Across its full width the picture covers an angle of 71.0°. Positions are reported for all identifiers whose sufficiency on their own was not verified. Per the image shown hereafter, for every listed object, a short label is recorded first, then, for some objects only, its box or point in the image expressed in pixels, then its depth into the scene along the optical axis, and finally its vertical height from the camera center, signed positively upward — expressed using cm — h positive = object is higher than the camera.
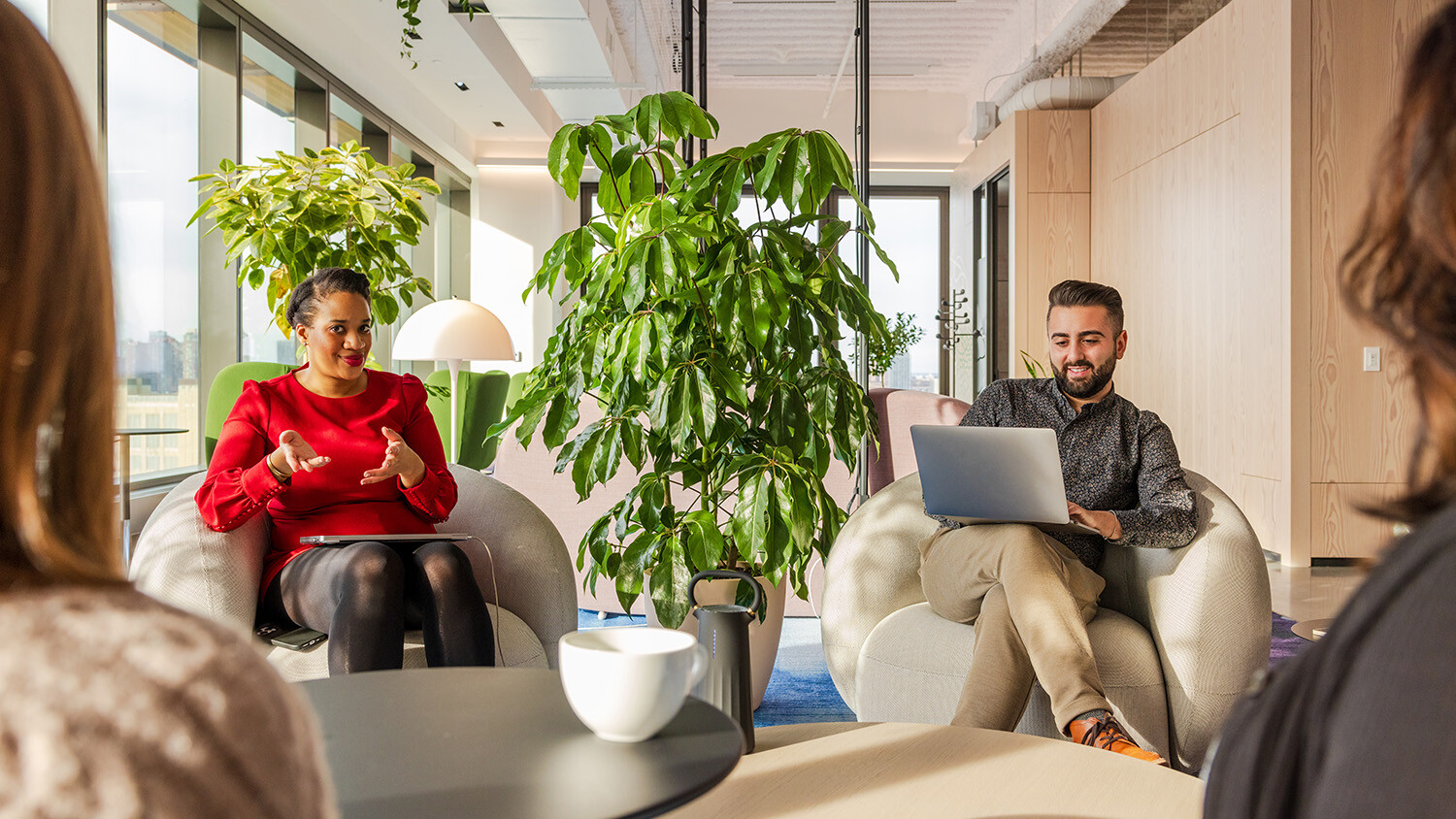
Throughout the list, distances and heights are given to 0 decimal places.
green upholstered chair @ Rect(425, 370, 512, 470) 467 -3
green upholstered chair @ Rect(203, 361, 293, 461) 335 +5
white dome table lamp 403 +27
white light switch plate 437 +19
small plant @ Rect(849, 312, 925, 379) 846 +61
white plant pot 247 -56
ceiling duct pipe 679 +208
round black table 78 -30
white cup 87 -24
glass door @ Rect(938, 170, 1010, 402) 788 +83
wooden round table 104 -41
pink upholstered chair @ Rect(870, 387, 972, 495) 358 -6
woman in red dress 184 -18
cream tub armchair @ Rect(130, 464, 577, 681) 185 -32
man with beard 176 -27
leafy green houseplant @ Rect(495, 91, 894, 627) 219 +12
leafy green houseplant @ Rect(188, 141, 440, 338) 320 +59
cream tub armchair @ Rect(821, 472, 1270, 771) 180 -44
